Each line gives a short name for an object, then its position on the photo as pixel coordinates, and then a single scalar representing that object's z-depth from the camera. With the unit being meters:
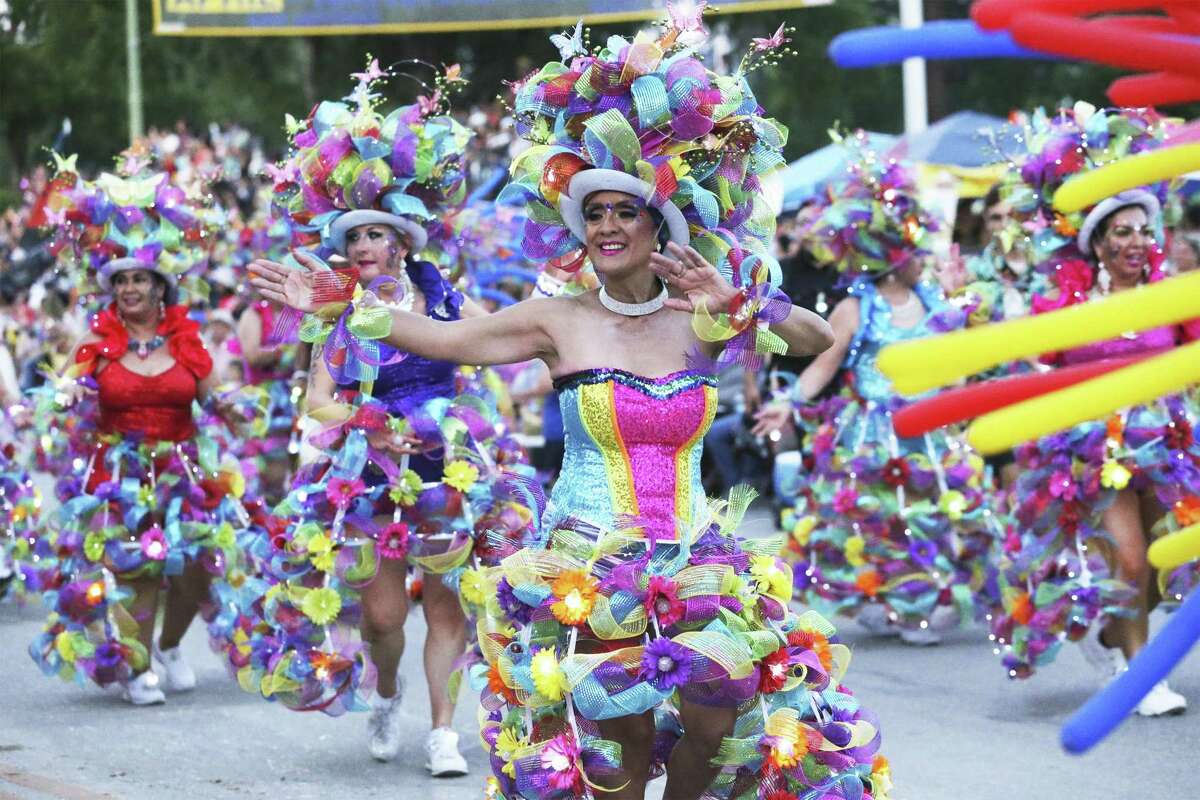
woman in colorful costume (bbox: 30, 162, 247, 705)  17.80
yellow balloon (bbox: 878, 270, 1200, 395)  8.42
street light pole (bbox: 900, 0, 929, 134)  32.09
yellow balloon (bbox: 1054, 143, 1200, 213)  8.93
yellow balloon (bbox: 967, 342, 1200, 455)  8.48
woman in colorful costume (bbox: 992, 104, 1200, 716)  16.90
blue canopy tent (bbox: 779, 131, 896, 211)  32.59
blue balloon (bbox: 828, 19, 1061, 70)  8.91
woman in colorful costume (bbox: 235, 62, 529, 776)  16.46
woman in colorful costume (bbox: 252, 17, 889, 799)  14.41
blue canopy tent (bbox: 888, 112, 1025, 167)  33.15
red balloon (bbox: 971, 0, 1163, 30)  8.41
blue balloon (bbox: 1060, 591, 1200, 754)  8.93
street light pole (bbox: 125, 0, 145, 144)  52.85
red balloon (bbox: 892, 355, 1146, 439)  8.90
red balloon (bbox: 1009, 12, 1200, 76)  8.31
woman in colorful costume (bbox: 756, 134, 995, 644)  18.69
